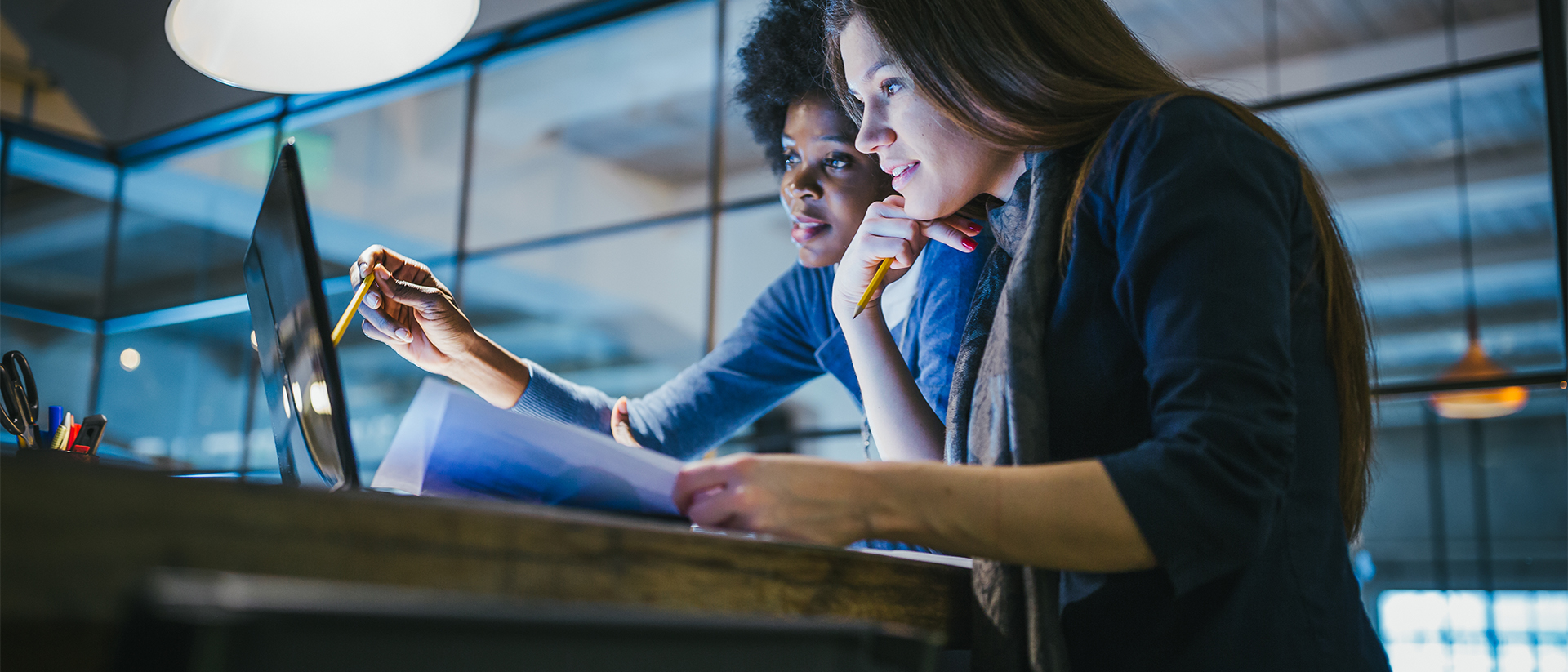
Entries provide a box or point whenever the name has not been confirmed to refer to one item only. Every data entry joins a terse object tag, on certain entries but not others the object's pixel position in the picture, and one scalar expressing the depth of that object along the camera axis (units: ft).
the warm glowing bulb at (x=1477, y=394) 12.39
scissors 4.07
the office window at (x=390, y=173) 30.09
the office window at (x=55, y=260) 23.82
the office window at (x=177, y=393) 24.63
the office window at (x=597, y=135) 24.73
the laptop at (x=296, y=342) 2.51
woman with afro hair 4.55
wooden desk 1.10
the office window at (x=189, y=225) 24.56
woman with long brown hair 2.12
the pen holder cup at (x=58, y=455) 3.09
